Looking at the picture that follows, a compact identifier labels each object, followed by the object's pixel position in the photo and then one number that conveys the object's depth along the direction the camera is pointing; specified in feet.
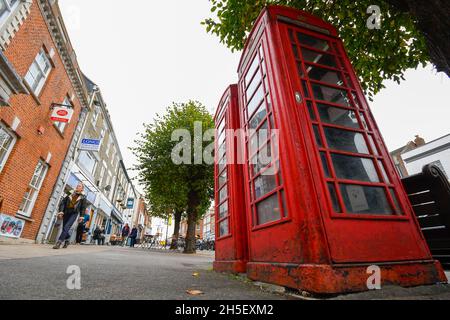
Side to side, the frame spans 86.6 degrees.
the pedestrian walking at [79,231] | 46.95
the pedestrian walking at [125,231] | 76.59
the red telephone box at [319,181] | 6.62
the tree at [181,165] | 50.96
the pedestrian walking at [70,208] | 26.61
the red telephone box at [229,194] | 12.86
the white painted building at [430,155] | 69.00
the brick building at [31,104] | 25.61
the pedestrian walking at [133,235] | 73.05
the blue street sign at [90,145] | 46.70
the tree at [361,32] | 16.25
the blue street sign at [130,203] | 114.21
